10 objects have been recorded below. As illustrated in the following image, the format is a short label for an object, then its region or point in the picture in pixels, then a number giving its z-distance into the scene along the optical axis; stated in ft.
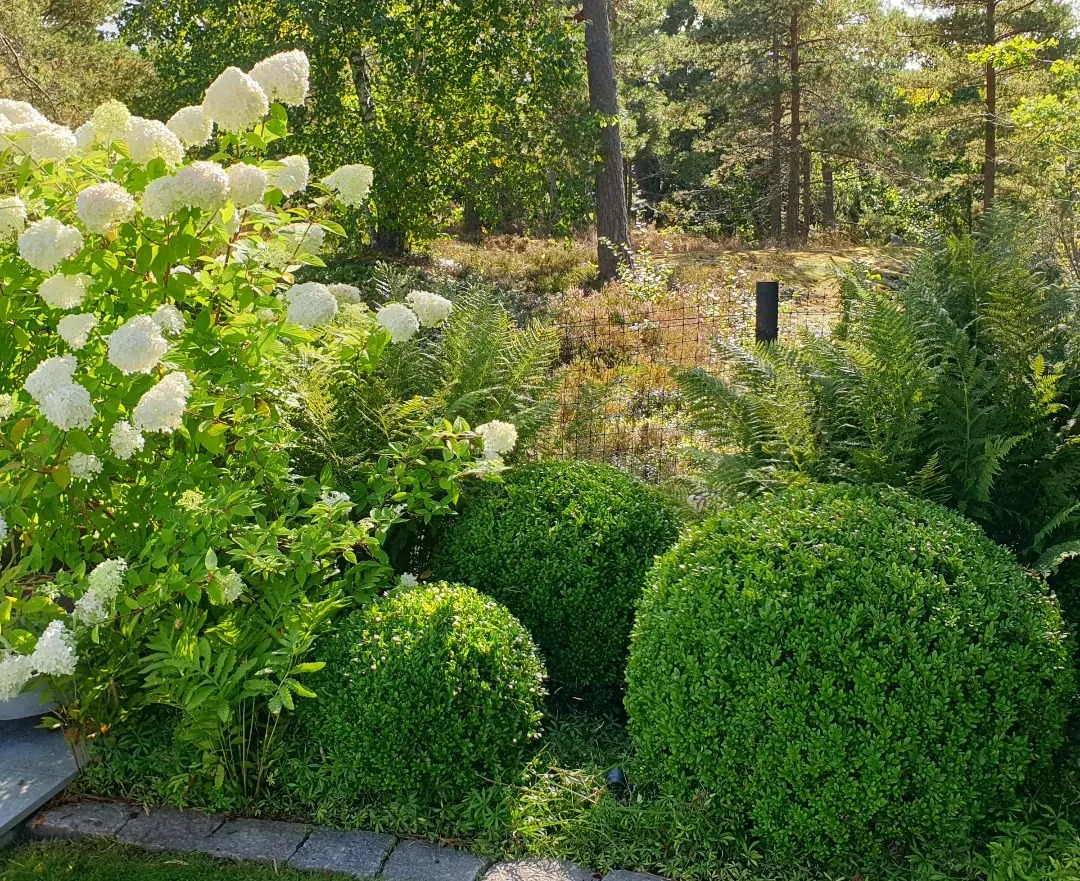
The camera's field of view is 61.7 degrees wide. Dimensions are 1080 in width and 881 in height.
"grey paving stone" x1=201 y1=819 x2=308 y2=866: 8.39
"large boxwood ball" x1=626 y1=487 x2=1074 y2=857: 7.43
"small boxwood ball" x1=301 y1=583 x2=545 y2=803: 8.61
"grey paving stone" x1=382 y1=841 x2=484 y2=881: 7.99
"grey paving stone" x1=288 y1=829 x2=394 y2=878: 8.14
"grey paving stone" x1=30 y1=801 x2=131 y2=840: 8.89
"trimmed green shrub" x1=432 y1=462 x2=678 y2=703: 10.62
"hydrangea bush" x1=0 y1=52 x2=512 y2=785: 8.09
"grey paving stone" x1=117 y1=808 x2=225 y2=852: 8.63
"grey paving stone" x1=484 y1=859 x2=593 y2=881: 7.93
